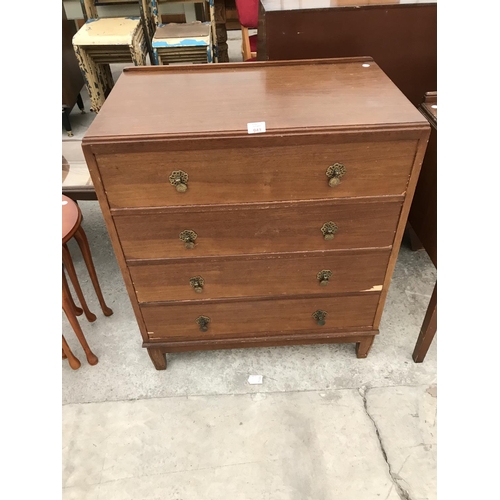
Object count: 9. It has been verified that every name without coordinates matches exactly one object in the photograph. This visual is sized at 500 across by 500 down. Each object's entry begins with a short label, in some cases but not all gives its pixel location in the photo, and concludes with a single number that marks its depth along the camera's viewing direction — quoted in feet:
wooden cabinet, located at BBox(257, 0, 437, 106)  5.38
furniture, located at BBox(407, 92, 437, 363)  5.45
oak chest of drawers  3.84
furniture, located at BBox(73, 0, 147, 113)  9.33
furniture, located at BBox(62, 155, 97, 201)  6.91
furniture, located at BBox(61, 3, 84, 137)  10.30
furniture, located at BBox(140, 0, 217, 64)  9.14
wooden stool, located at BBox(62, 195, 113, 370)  5.47
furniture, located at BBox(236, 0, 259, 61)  8.87
